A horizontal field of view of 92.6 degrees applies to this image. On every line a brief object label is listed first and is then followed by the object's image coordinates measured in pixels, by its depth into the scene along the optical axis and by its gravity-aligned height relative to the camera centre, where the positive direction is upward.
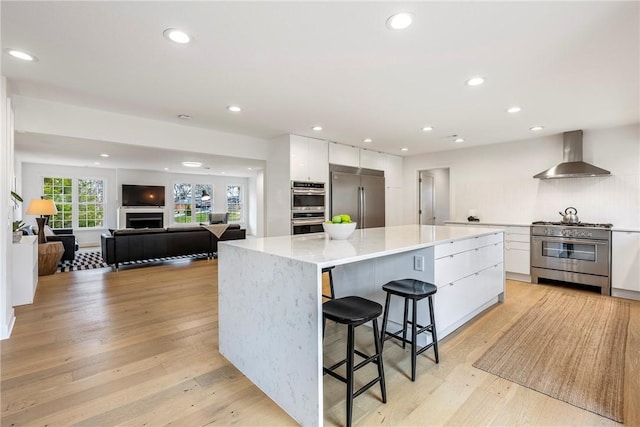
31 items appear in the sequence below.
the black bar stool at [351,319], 1.65 -0.61
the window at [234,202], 11.38 +0.33
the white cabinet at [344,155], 5.47 +1.04
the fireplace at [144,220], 9.02 -0.26
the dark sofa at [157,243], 5.38 -0.60
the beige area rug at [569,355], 1.96 -1.15
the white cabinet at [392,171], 6.58 +0.89
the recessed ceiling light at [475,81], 2.70 +1.17
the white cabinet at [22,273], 3.55 -0.73
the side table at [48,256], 4.86 -0.73
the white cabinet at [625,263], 3.90 -0.67
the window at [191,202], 10.16 +0.31
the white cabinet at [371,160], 6.04 +1.05
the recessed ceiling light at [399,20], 1.80 +1.16
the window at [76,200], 8.34 +0.31
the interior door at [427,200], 7.02 +0.25
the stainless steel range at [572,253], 4.12 -0.60
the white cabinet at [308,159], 4.95 +0.86
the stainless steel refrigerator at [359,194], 5.57 +0.32
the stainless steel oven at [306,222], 5.02 -0.18
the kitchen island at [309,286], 1.64 -0.57
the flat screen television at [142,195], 8.93 +0.48
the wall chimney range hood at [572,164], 4.41 +0.69
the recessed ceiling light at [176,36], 1.97 +1.16
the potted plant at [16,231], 3.50 -0.25
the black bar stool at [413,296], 2.10 -0.60
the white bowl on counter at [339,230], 2.58 -0.16
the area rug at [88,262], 5.66 -1.04
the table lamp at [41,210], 4.96 +0.02
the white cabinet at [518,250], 4.78 -0.62
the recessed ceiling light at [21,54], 2.25 +1.18
